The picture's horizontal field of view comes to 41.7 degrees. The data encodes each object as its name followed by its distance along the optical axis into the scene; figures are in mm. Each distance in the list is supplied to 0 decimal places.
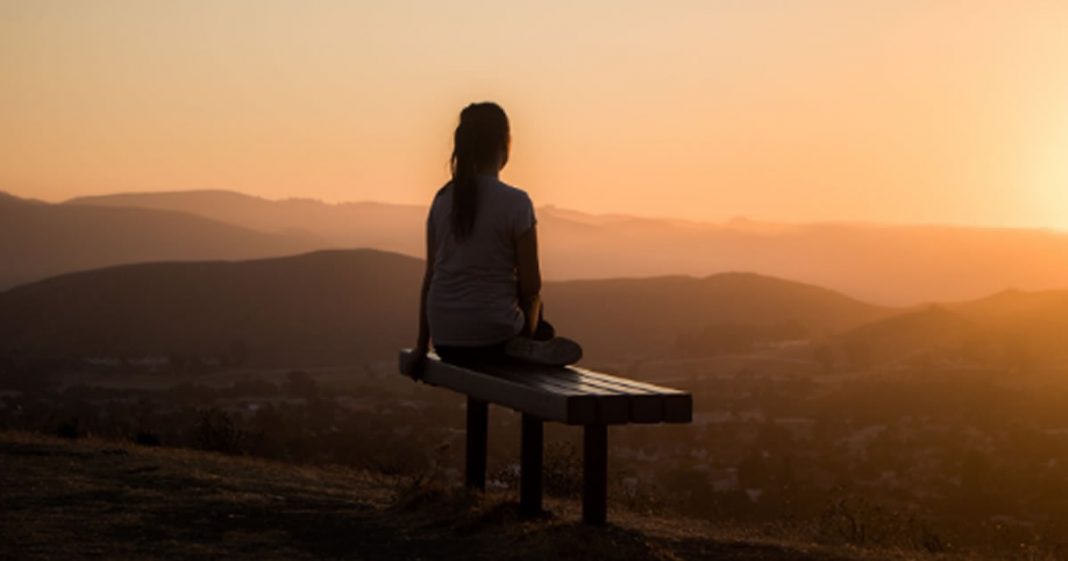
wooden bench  6449
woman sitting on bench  7848
